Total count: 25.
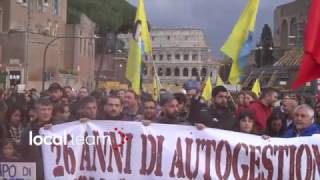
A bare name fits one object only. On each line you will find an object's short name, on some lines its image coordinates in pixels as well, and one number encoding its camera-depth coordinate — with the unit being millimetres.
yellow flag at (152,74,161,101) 16603
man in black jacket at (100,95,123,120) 7758
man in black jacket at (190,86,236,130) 7977
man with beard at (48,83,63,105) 10766
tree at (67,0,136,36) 91812
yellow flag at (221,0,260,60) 10344
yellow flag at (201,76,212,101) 18300
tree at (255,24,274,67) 84538
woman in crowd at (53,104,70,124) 7914
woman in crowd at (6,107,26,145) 8307
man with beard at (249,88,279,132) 9078
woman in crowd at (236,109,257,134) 7602
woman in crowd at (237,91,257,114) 10235
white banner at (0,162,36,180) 7359
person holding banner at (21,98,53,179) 7371
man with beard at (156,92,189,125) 8016
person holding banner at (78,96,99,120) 7916
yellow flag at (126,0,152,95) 11867
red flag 7465
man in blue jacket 7398
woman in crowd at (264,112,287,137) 8312
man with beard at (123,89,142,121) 8990
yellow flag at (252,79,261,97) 20111
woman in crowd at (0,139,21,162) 7484
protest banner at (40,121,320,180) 7289
